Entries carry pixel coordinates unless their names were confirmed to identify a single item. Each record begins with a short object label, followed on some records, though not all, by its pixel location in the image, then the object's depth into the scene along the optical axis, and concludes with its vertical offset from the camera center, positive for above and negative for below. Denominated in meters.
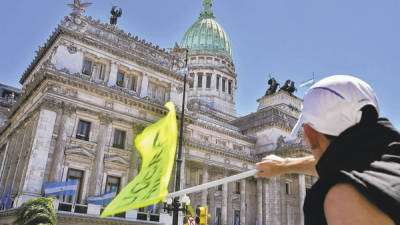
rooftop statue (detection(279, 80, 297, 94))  57.56 +22.43
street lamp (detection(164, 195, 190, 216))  16.30 +0.75
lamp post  15.90 +0.88
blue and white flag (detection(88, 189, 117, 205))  26.21 +1.14
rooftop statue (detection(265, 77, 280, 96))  58.72 +22.99
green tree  20.25 -0.16
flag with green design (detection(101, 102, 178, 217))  2.40 +0.35
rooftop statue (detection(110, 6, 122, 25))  34.78 +20.03
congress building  26.08 +7.49
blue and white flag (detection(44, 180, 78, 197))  24.11 +1.61
